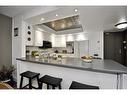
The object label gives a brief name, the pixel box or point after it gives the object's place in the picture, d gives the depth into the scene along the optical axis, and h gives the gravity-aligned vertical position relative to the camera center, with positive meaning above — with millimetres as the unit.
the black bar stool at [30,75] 1497 -614
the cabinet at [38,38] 2755 +365
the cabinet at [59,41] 4096 +359
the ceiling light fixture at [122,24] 2087 +680
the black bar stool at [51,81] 1174 -598
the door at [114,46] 3702 +39
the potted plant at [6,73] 2091 -793
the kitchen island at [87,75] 968 -488
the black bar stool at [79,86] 954 -545
